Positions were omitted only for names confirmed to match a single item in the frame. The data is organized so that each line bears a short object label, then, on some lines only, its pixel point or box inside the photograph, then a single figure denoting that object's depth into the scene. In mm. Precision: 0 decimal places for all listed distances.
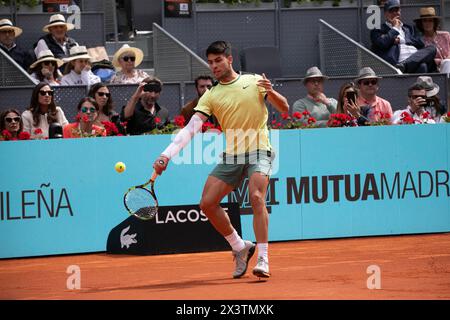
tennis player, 10047
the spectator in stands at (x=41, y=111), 13766
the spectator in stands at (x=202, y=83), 14828
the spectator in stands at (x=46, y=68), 15391
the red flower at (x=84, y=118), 13594
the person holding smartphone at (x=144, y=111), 13883
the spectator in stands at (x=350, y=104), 14573
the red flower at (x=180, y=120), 13344
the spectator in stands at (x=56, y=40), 16219
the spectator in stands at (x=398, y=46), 17844
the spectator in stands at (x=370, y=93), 15445
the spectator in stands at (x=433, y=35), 18500
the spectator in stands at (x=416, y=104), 15082
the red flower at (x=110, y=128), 13391
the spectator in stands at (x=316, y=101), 15078
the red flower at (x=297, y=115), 13914
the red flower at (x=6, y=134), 13094
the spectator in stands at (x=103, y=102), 14172
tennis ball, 10180
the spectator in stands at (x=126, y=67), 15930
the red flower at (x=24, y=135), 13062
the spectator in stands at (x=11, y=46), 16062
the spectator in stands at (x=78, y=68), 15578
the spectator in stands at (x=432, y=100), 15625
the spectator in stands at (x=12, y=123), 13328
